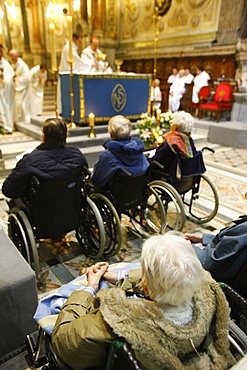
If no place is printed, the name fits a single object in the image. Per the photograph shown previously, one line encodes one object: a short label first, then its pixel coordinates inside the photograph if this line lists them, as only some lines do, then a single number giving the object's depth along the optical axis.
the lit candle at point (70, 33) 3.84
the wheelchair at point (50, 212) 1.84
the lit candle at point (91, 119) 4.62
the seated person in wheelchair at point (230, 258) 1.28
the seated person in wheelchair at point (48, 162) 1.78
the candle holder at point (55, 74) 3.98
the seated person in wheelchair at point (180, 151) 2.48
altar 4.82
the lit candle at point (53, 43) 3.71
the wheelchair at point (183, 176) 2.54
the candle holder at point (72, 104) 4.43
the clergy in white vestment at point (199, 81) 7.68
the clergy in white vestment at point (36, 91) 6.89
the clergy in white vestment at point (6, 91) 5.84
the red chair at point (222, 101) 6.87
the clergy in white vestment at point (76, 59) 5.29
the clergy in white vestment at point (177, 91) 8.00
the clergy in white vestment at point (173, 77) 8.45
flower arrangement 3.63
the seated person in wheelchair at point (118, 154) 2.16
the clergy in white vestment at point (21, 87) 6.40
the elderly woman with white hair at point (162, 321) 0.77
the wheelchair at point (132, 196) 2.18
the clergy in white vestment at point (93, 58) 5.50
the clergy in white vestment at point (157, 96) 8.11
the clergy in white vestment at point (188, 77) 7.98
